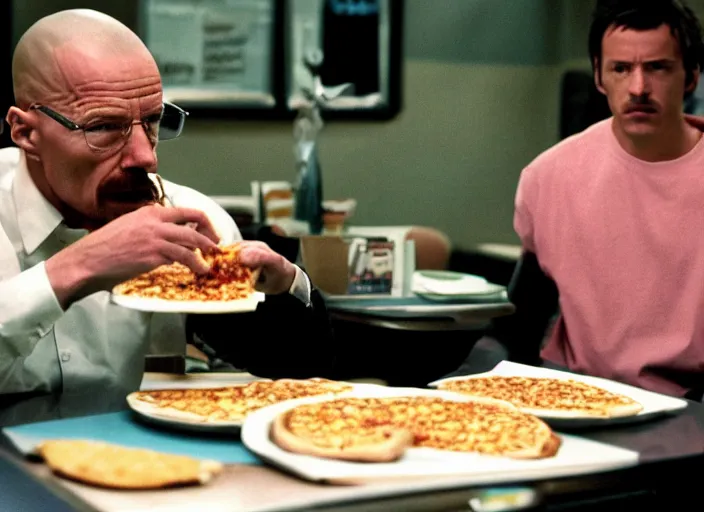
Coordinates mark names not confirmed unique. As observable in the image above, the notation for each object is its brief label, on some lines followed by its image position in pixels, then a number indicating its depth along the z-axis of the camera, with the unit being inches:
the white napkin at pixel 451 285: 121.3
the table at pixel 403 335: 116.0
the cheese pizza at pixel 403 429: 64.7
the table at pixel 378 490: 60.5
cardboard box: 122.3
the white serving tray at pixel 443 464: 62.7
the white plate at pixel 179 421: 68.2
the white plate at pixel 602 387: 70.9
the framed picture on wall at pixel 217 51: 160.8
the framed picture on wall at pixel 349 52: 169.1
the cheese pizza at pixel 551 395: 71.8
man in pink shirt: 104.1
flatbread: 61.4
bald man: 83.5
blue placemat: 66.3
